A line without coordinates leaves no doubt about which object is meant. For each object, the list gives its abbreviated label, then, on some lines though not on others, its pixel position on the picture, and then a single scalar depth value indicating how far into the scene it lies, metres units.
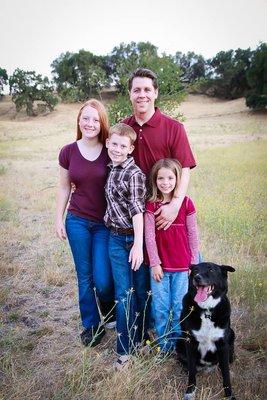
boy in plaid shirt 3.44
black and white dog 3.17
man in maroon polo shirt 3.56
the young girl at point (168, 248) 3.55
